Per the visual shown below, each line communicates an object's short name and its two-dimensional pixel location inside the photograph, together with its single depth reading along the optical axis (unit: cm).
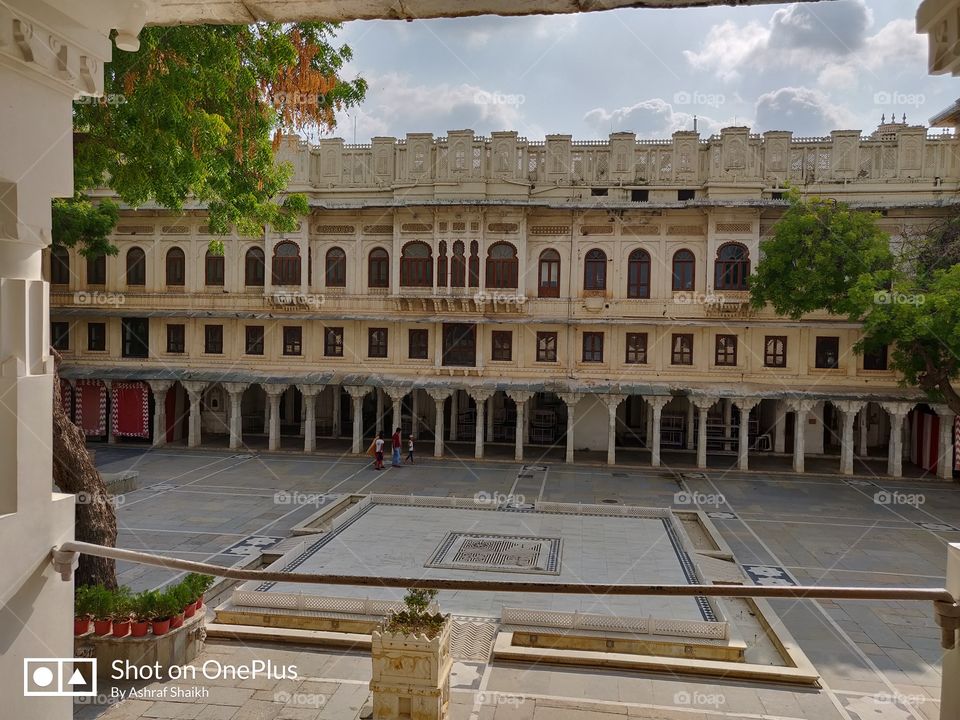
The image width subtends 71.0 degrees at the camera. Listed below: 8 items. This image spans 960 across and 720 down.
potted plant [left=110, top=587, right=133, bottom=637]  747
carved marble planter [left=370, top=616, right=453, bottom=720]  551
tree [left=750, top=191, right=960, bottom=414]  1870
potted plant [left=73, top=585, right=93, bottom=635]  753
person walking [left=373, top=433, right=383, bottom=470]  2353
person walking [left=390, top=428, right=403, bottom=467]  2386
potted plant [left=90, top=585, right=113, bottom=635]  752
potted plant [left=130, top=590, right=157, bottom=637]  746
